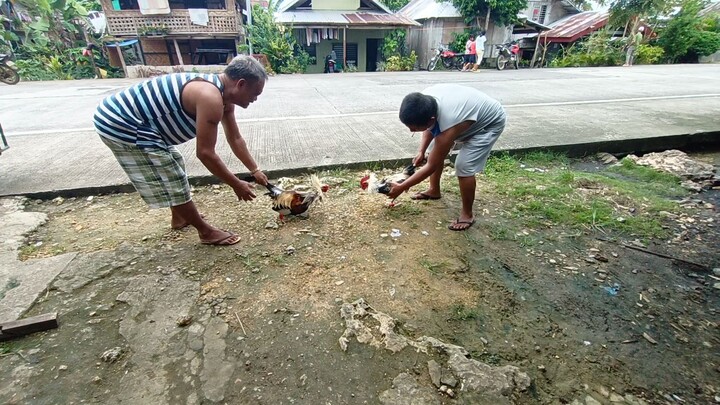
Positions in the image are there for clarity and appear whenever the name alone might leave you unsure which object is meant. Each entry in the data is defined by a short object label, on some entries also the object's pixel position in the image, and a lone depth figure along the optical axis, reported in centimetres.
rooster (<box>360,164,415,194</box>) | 289
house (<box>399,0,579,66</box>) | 1834
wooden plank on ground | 184
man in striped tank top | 218
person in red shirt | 1591
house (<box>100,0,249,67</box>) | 1426
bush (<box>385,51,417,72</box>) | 1669
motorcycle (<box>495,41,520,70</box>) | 1690
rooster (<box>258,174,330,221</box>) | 283
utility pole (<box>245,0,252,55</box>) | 1509
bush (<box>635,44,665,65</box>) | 1768
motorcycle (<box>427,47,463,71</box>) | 1711
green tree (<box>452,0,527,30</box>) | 1695
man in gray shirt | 242
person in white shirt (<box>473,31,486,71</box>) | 1572
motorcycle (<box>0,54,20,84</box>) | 1099
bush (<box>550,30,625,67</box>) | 1692
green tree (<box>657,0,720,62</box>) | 1820
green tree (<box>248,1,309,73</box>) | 1506
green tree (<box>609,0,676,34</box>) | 1658
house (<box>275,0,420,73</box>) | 1644
